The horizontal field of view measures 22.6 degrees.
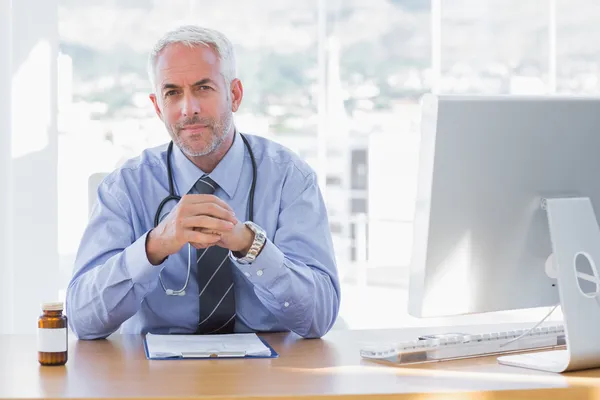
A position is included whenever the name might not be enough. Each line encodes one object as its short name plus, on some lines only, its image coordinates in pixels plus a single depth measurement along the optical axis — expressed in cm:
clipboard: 221
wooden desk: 200
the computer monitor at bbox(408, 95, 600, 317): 211
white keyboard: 221
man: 241
